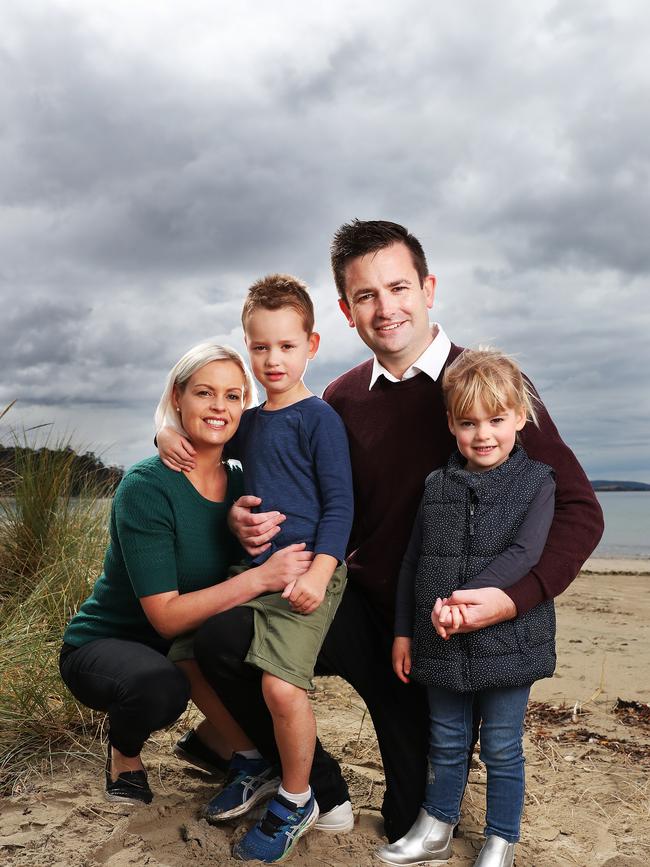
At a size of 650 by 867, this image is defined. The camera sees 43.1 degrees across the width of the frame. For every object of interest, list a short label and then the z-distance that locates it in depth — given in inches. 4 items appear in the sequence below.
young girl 105.5
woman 110.4
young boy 104.9
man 111.4
